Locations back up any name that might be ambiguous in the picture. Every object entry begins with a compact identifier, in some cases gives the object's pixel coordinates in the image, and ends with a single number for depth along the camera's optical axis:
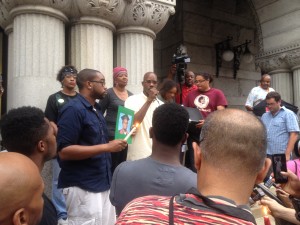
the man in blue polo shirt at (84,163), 2.80
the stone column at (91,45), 4.77
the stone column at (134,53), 5.22
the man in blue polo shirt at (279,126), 5.64
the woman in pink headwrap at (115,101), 4.23
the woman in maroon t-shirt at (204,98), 4.98
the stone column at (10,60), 4.66
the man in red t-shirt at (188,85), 5.72
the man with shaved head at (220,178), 1.01
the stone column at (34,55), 4.32
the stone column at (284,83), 7.86
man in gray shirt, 1.98
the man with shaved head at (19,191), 1.16
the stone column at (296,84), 7.63
